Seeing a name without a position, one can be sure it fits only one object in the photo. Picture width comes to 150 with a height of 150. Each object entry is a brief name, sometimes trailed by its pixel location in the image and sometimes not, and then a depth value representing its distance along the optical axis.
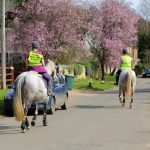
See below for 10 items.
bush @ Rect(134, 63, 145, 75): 96.59
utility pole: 32.16
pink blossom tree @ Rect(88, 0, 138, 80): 57.62
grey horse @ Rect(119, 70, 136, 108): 22.05
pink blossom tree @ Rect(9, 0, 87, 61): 40.69
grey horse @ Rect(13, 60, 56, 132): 14.23
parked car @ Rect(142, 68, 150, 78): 88.25
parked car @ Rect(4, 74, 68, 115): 19.39
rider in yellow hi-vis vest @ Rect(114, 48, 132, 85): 22.34
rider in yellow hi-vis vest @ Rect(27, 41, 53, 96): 15.13
